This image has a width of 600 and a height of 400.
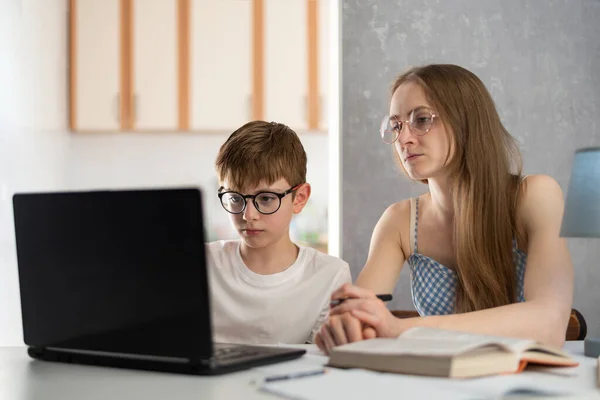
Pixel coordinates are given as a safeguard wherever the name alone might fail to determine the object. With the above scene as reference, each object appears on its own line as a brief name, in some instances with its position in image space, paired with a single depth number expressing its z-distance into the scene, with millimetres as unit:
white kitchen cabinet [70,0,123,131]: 4527
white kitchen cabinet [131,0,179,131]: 4535
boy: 1655
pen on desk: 905
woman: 1572
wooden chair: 1726
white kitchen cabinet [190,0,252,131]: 4559
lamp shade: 1298
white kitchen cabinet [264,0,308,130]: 4551
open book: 911
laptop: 914
